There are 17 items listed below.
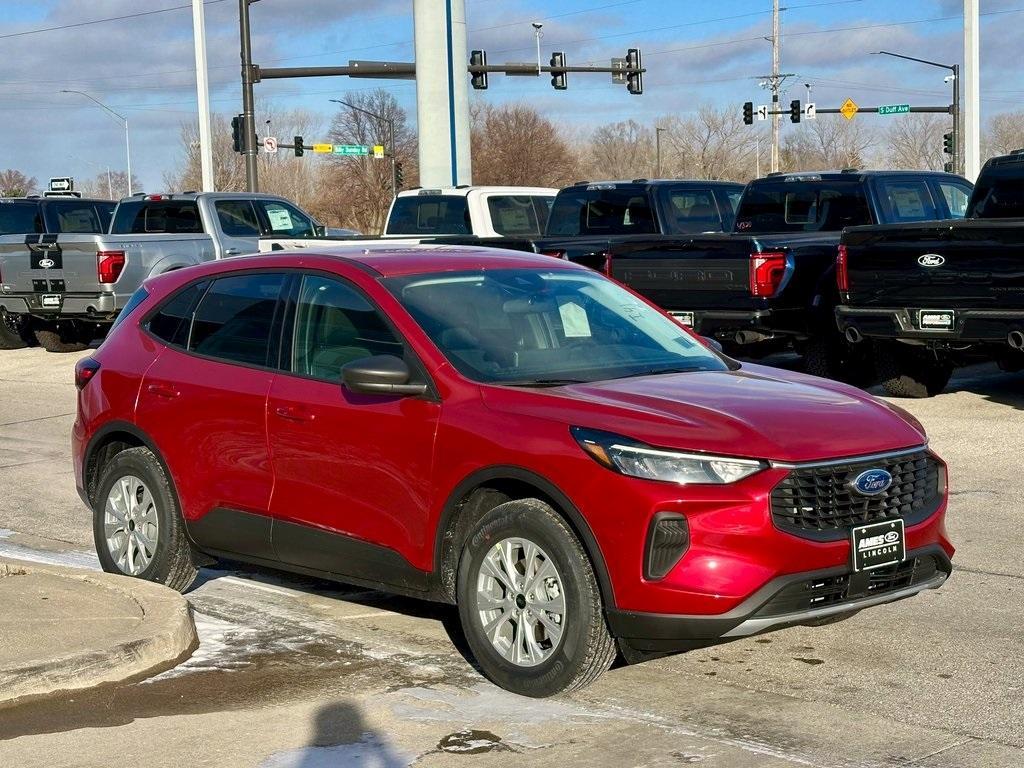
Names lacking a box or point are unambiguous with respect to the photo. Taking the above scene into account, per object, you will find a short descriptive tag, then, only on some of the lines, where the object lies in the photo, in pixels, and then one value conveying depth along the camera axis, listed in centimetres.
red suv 538
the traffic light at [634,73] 4744
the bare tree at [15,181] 12521
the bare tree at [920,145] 10469
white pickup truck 2003
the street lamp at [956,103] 4800
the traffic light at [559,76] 4709
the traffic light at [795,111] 5925
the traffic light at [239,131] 3578
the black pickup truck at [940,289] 1198
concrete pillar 2689
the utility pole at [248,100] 3456
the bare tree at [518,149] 9138
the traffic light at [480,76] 4350
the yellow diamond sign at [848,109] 5753
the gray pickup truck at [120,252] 2009
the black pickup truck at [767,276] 1426
